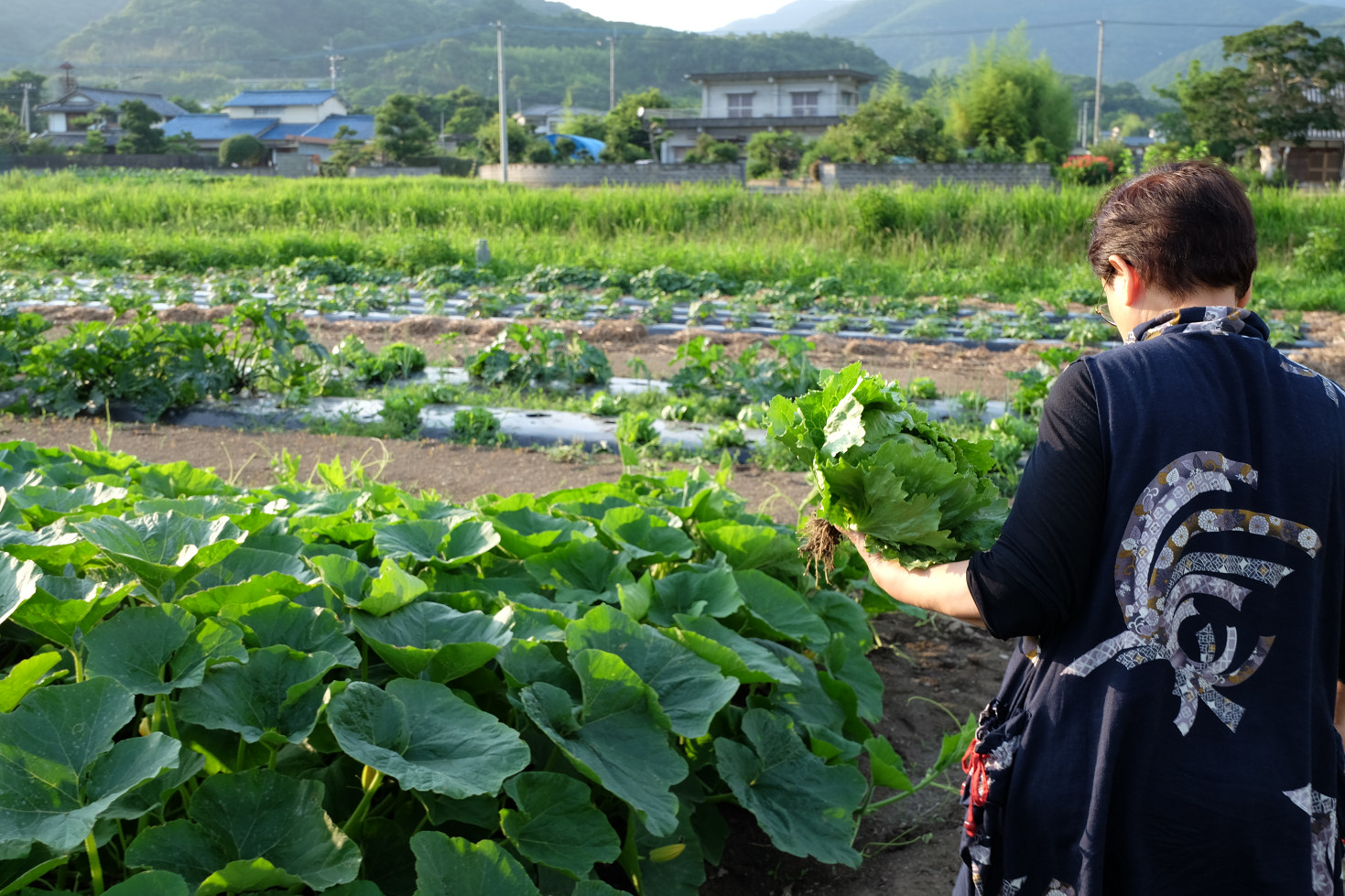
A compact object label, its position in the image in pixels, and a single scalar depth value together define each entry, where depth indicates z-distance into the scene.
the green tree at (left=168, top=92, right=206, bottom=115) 72.81
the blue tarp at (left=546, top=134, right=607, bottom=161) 39.44
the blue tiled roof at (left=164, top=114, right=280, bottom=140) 61.97
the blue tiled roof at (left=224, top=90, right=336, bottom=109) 70.88
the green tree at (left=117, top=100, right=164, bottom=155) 43.66
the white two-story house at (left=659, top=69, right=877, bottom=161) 48.44
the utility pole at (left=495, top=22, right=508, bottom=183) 31.77
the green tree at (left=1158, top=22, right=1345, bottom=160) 31.30
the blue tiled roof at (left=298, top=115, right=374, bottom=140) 61.32
